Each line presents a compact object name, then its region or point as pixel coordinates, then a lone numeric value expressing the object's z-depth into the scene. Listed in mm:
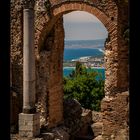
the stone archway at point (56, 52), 14234
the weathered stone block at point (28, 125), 13344
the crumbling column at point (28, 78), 13453
